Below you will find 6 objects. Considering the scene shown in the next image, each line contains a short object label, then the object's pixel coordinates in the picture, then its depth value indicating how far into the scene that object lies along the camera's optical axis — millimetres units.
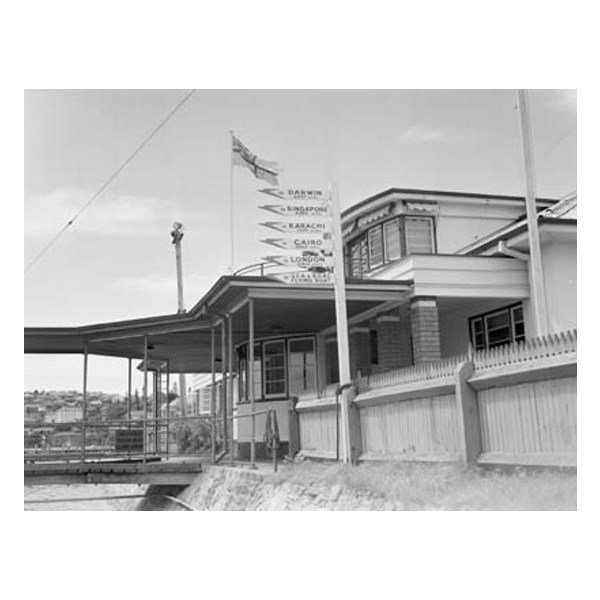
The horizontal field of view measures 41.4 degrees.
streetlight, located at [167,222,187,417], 22516
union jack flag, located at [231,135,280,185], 11523
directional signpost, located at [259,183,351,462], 10578
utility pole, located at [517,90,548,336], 10344
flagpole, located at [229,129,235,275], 12070
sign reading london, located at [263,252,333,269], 10680
